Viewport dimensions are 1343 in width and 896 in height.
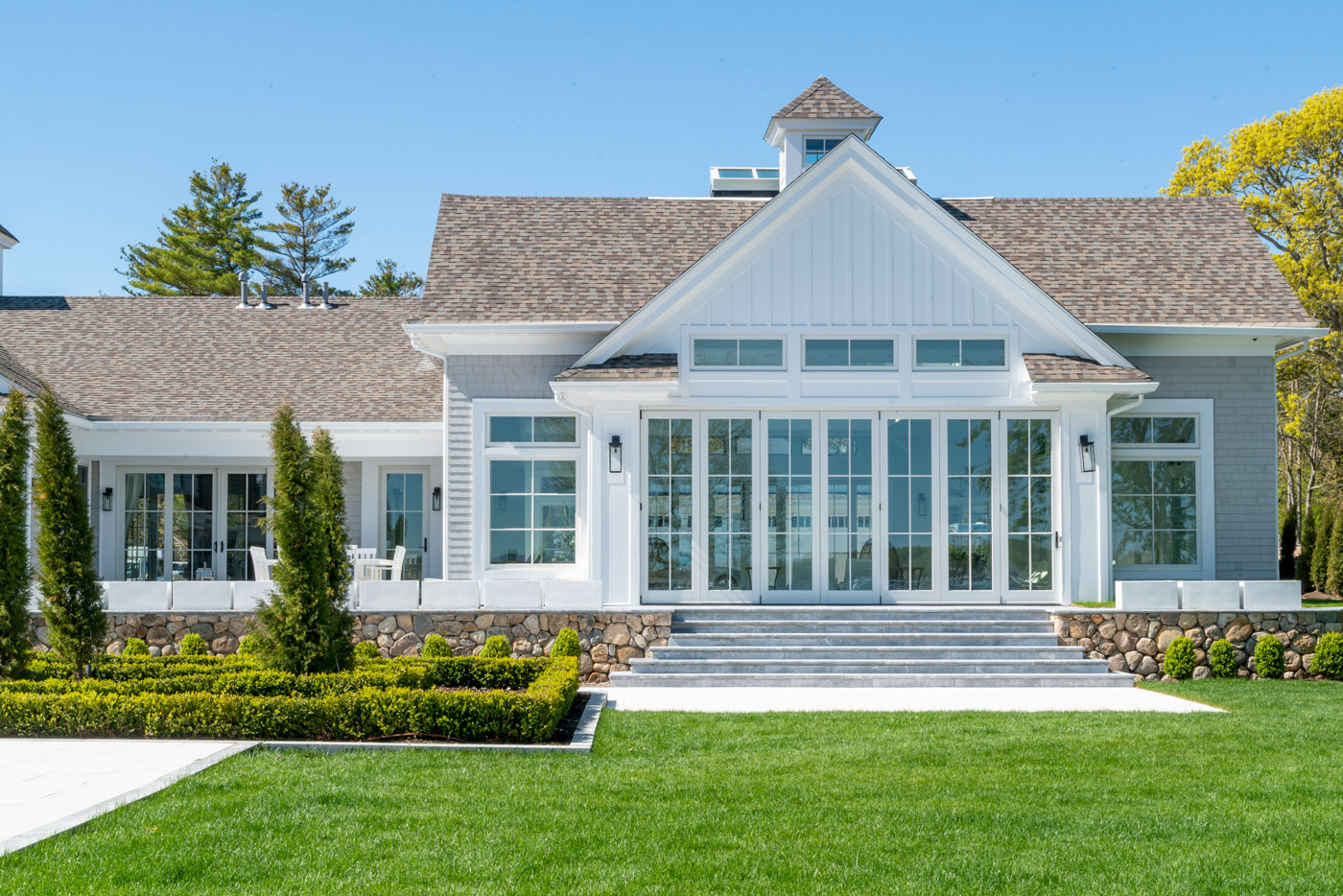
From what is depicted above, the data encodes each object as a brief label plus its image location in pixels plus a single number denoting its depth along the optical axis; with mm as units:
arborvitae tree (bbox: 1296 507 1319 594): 26438
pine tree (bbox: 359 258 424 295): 49000
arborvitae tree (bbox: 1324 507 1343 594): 24578
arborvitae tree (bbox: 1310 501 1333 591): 25844
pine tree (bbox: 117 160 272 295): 43156
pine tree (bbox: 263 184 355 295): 45656
